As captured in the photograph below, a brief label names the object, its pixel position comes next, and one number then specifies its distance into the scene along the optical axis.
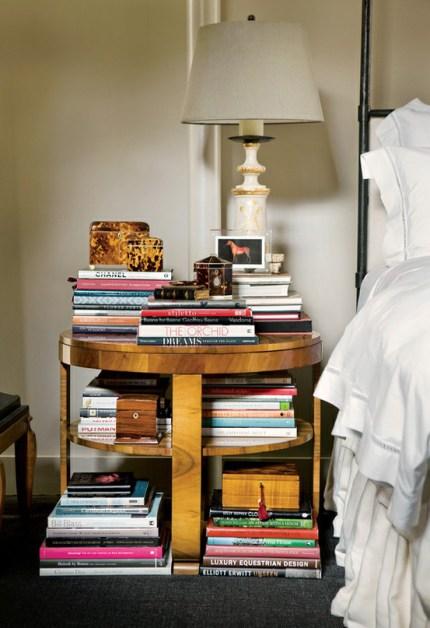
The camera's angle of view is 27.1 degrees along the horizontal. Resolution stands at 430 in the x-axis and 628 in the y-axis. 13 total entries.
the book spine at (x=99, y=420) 2.28
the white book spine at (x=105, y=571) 2.19
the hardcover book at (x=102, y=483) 2.25
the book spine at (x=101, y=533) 2.21
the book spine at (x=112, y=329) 2.28
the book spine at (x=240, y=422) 2.26
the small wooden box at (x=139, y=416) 2.22
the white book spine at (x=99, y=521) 2.21
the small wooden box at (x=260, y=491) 2.26
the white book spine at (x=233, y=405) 2.26
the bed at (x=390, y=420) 1.50
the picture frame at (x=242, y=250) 2.40
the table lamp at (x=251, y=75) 2.31
